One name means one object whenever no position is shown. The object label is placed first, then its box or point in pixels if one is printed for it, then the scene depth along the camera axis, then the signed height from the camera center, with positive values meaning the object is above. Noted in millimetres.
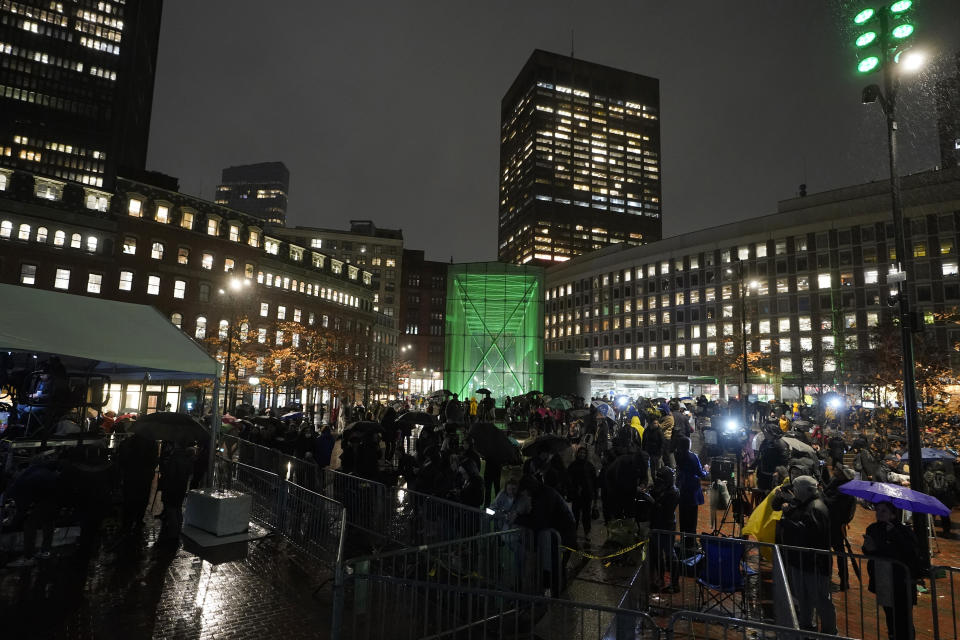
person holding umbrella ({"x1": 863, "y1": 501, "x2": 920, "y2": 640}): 5859 -2079
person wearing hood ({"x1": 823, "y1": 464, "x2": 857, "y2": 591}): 7969 -1814
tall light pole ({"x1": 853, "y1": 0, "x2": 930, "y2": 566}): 8125 +5034
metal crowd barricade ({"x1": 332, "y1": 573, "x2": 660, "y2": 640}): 5188 -2927
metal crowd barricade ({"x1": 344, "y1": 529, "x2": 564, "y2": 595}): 6723 -2397
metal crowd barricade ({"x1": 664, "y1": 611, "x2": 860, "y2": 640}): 3377 -1676
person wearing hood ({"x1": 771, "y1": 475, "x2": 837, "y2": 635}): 6188 -2051
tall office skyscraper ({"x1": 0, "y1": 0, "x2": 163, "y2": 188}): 87125 +46990
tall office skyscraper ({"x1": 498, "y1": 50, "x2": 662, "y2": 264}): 187250 +76306
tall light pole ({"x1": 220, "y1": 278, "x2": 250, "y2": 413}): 50019 +7646
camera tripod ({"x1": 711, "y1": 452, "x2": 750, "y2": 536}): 10126 -2512
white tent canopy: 8664 +562
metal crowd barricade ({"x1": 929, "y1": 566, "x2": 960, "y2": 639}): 5915 -3213
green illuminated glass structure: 41000 +3472
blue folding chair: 6629 -2408
